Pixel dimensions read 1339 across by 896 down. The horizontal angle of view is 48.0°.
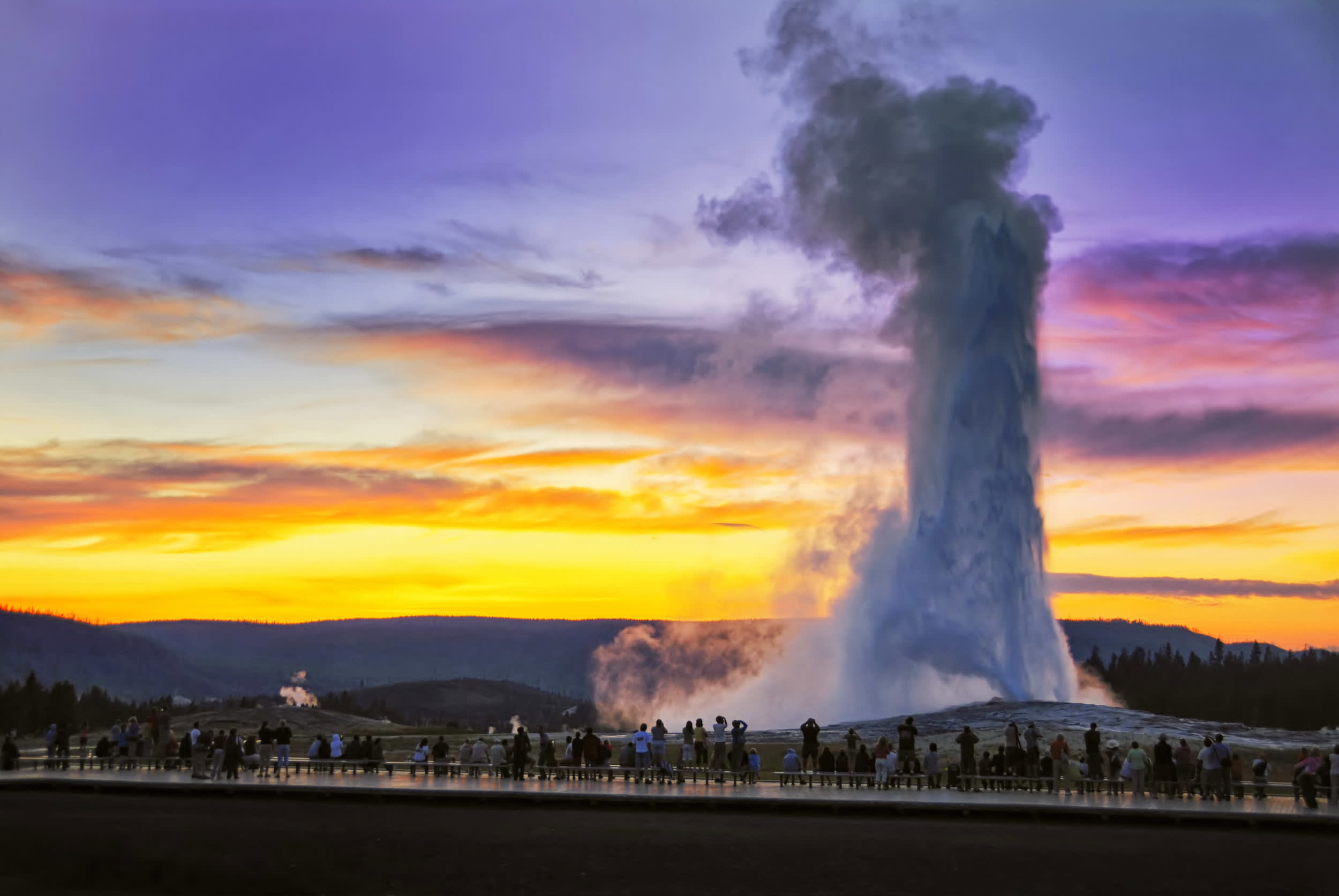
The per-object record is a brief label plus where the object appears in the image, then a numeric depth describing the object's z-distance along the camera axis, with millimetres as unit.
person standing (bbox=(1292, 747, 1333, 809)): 31562
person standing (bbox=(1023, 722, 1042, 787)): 36406
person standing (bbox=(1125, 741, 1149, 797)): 34094
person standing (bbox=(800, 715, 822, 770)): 37906
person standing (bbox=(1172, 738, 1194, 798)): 34562
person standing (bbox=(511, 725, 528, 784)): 38938
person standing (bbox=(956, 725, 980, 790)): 36125
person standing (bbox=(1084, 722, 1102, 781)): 35188
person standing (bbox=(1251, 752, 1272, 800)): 33906
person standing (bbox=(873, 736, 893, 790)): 36375
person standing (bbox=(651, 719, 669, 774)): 38969
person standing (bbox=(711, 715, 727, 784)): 38797
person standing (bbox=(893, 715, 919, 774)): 37156
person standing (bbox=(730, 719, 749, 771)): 38719
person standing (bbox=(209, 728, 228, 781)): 39469
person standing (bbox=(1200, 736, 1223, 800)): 33031
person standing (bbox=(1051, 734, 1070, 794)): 34562
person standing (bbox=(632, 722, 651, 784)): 39156
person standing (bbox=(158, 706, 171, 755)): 45500
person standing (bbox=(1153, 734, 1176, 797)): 34000
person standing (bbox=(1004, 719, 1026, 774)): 36438
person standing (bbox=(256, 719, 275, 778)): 40647
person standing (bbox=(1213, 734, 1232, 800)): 33000
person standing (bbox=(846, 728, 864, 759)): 39156
